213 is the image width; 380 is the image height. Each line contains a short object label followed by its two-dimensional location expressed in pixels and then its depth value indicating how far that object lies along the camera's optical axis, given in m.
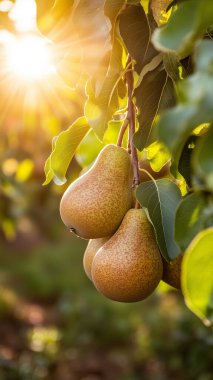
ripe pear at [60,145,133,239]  0.85
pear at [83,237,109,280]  0.89
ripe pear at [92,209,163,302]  0.82
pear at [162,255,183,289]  0.82
